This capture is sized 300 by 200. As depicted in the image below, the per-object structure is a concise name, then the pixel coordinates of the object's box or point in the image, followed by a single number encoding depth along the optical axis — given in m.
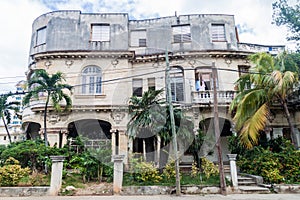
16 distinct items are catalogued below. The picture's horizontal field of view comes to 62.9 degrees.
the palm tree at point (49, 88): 13.14
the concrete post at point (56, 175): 9.61
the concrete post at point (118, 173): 9.72
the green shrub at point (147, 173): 10.50
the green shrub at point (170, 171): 10.90
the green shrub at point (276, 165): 10.60
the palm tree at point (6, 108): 15.53
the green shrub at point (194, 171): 11.24
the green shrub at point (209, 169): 11.15
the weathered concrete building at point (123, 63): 15.02
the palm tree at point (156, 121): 11.68
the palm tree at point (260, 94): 11.77
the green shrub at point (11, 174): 9.83
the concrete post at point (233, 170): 10.20
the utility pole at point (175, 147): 9.53
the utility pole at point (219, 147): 9.72
